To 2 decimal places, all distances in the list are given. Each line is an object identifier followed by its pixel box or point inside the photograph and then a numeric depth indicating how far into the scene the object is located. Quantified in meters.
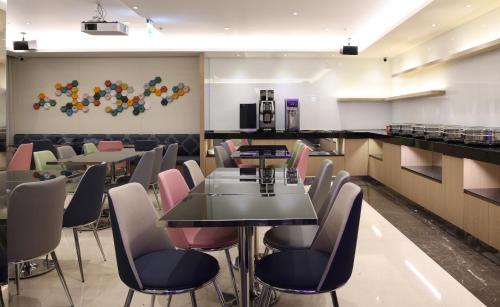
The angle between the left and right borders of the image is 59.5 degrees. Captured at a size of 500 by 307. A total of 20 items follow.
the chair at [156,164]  5.30
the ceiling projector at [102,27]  5.72
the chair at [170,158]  5.71
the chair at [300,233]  2.52
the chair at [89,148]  5.95
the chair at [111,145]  6.73
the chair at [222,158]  5.16
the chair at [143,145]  7.65
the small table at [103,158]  4.53
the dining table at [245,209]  1.81
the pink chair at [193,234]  2.54
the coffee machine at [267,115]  8.56
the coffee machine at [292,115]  8.66
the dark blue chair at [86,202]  3.12
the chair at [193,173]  3.21
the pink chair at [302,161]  4.33
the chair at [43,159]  4.71
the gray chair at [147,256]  1.92
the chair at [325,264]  1.87
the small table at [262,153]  4.87
